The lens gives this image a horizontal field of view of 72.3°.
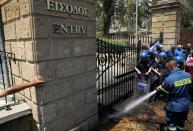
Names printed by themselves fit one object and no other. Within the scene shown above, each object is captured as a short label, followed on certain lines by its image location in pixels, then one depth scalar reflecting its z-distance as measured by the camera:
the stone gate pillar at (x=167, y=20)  6.23
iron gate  3.72
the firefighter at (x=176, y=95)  2.88
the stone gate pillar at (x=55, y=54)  2.27
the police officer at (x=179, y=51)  5.58
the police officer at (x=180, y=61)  4.95
